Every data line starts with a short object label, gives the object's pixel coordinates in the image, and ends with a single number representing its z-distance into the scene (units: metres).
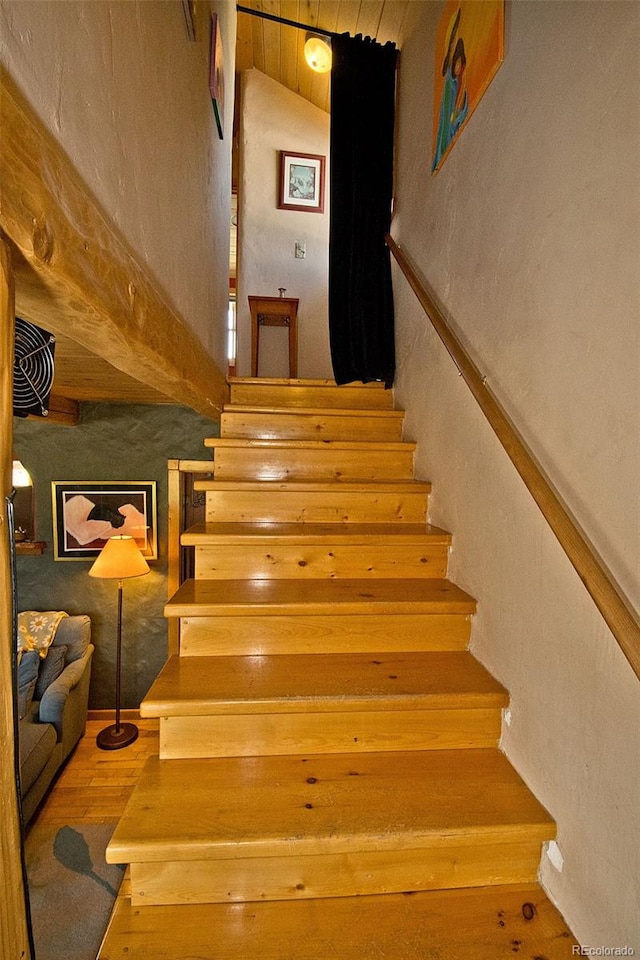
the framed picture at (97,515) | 3.48
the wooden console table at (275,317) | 4.08
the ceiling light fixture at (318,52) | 3.16
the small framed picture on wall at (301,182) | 4.15
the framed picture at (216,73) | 1.98
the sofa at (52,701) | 2.55
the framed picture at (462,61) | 1.41
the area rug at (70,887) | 1.90
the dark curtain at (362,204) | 2.67
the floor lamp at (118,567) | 3.12
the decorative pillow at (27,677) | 2.98
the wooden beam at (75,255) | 0.53
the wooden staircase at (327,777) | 0.91
